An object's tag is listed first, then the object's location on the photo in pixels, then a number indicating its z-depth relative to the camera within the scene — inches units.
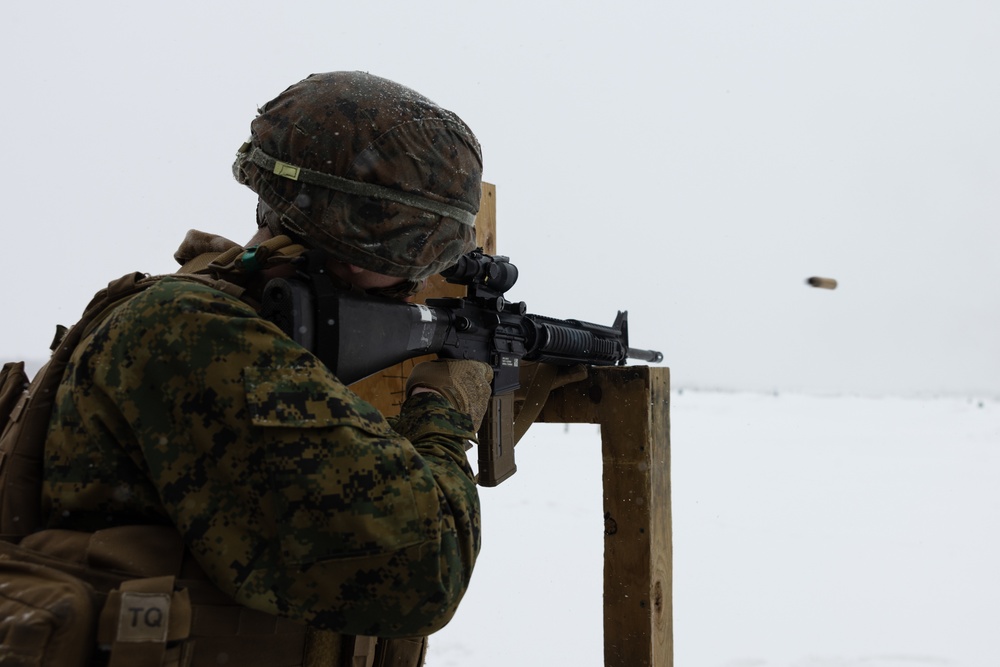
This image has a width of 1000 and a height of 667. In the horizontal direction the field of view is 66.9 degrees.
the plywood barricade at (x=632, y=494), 100.9
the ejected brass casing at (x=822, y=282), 169.3
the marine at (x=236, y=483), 44.8
